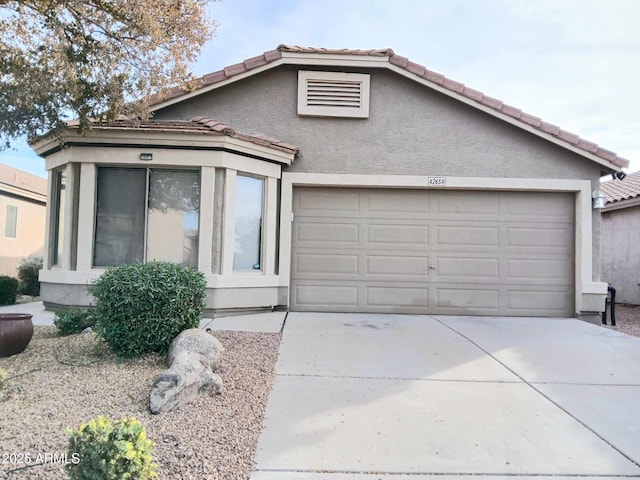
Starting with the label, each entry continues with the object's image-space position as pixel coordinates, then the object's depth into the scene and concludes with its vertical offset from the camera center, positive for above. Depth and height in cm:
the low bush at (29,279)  1181 -86
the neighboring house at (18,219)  1527 +113
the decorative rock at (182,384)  380 -125
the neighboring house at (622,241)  1249 +64
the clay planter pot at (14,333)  520 -105
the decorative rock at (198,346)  469 -106
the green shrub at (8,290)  959 -95
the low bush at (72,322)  616 -105
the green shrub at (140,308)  500 -69
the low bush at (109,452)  237 -115
